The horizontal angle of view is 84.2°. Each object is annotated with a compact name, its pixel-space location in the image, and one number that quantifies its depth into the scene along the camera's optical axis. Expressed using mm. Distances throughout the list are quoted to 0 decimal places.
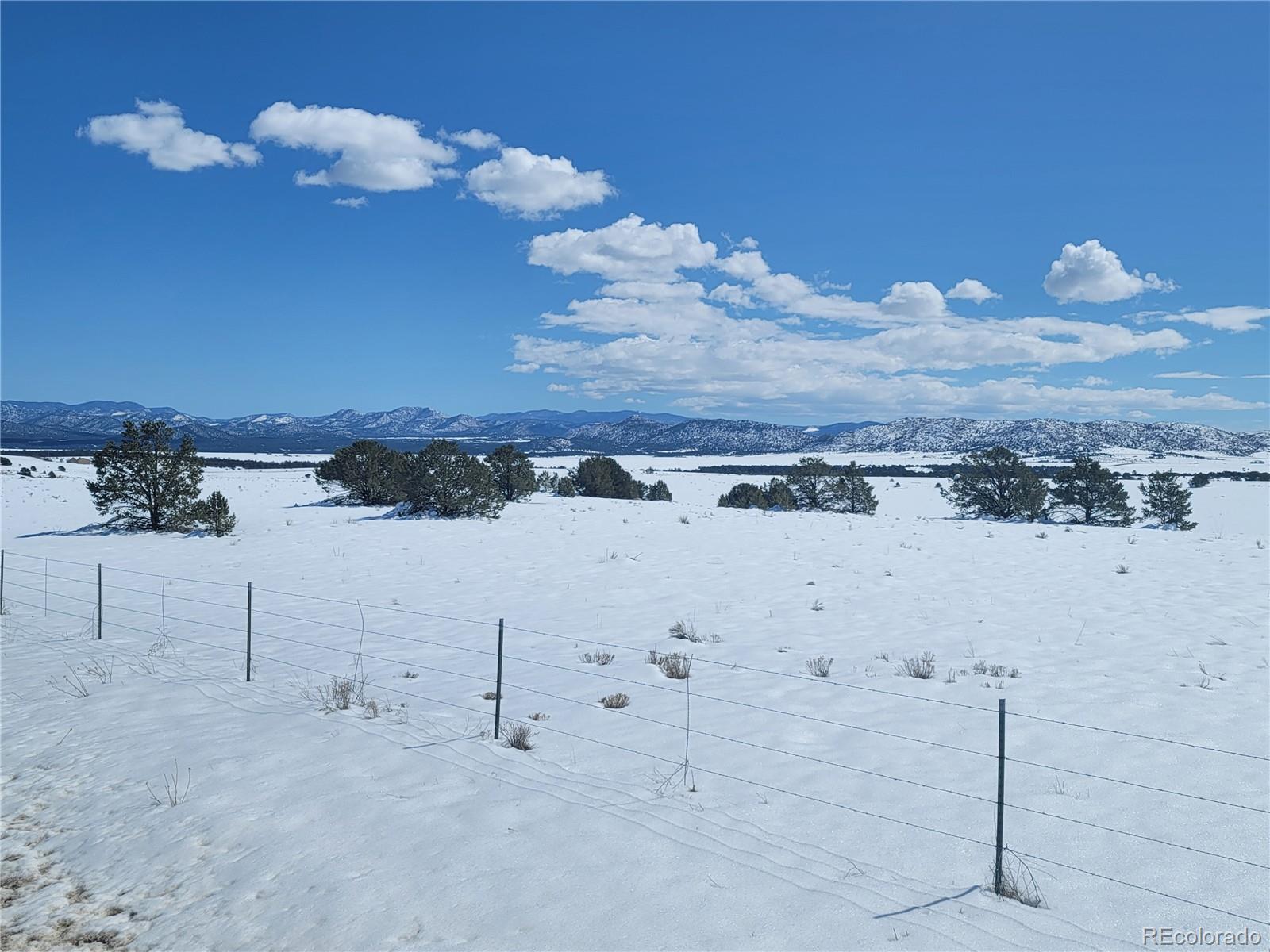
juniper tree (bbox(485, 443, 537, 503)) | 36375
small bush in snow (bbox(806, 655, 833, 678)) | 9727
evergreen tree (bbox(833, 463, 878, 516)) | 44656
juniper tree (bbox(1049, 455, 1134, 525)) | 37875
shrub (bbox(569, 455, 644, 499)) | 47094
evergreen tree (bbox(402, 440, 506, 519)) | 29703
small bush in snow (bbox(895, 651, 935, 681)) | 9445
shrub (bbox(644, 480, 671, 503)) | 51469
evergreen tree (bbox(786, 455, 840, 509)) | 45375
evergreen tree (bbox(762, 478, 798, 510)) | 46250
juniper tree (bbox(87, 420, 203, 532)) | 26047
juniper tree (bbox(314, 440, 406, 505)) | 34750
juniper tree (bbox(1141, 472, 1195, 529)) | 41750
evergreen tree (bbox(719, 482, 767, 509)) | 47062
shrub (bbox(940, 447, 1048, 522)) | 38312
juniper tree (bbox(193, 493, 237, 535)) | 25859
